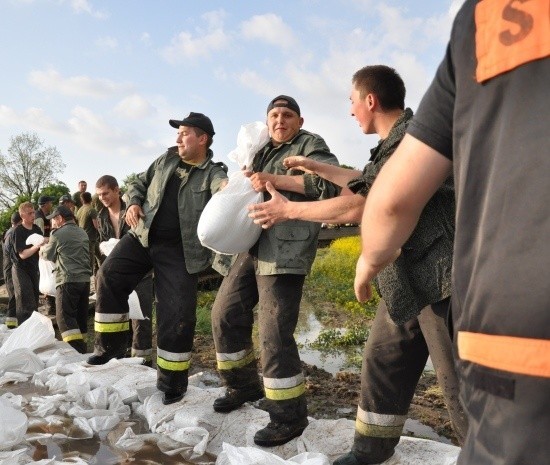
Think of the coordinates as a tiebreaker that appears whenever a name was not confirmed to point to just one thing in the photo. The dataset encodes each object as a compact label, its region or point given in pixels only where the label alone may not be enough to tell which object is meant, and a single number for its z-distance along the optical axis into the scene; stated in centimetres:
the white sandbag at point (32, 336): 518
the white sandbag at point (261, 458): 263
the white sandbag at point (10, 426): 310
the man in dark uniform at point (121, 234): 522
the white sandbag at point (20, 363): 468
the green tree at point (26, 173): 4694
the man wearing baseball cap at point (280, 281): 306
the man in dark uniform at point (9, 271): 793
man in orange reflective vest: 97
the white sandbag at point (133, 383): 403
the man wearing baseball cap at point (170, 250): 385
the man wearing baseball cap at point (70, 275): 609
